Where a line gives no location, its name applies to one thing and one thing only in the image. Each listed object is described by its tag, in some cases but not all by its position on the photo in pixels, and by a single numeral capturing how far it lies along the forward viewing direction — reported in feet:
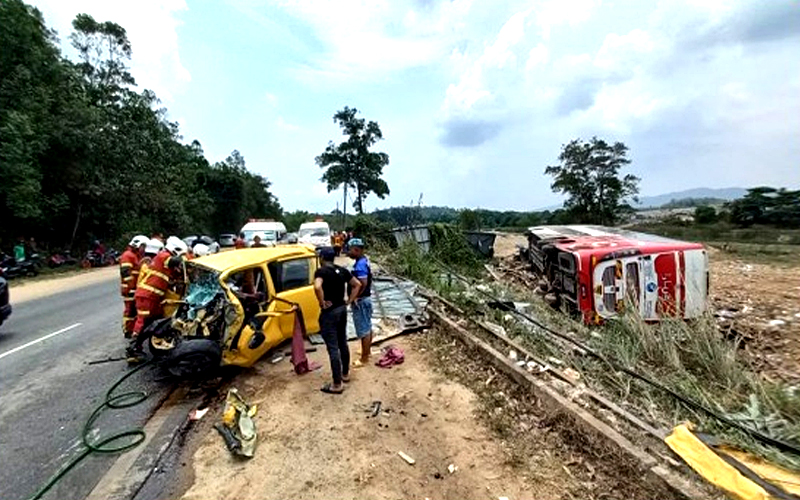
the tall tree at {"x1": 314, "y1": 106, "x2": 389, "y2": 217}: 183.73
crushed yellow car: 20.02
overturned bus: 29.40
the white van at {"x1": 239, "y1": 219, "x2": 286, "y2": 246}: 82.38
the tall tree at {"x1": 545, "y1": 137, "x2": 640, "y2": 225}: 130.82
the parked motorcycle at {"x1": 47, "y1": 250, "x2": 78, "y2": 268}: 76.54
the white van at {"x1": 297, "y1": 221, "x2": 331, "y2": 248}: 82.43
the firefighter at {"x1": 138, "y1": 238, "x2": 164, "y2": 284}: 24.59
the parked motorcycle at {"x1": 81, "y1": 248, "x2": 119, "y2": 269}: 81.95
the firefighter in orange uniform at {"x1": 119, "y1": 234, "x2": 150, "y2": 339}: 25.00
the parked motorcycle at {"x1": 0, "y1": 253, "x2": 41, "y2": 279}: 60.90
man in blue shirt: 22.74
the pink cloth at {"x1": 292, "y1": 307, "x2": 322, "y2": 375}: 21.68
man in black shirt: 19.81
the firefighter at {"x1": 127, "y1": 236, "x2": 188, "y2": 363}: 23.02
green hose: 14.26
